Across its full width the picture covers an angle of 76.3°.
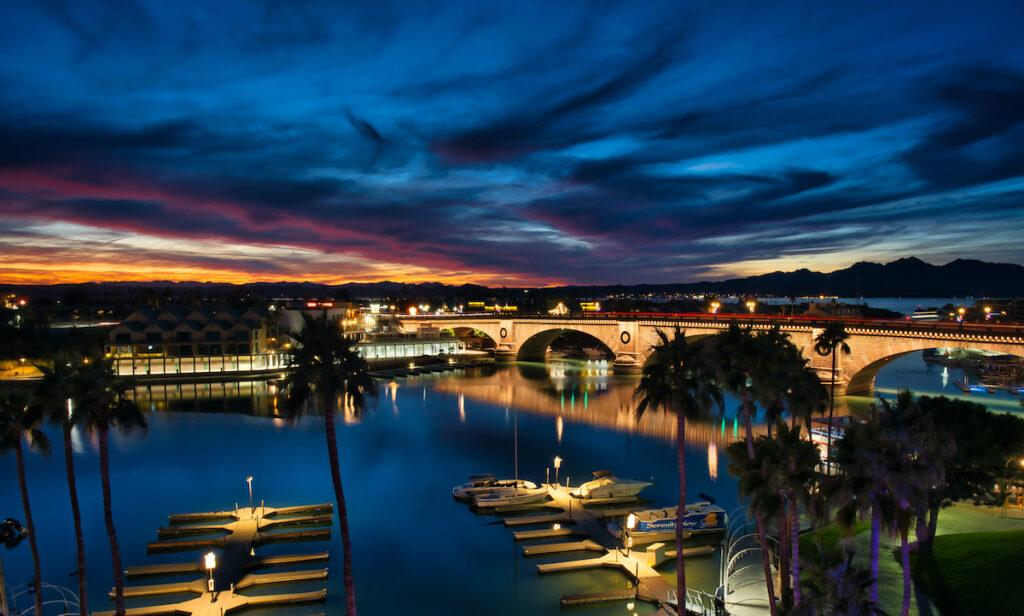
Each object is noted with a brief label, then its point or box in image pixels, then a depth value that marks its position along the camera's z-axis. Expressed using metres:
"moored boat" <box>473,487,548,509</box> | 44.97
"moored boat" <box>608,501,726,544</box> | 38.41
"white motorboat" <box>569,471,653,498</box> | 45.59
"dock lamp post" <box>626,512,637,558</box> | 37.92
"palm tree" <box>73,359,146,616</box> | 24.38
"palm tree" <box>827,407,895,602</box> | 18.27
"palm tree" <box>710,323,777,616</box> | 28.27
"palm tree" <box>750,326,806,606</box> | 28.89
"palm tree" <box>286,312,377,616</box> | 23.41
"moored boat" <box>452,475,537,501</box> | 47.06
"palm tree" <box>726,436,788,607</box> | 21.09
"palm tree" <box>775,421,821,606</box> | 21.00
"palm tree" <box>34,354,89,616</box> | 24.50
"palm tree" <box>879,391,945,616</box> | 17.86
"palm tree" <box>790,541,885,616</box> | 16.11
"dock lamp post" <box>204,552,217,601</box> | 29.98
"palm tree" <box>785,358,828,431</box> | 31.09
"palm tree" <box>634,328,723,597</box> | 26.80
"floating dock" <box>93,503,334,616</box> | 30.44
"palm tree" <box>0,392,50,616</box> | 25.06
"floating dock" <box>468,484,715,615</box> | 31.23
